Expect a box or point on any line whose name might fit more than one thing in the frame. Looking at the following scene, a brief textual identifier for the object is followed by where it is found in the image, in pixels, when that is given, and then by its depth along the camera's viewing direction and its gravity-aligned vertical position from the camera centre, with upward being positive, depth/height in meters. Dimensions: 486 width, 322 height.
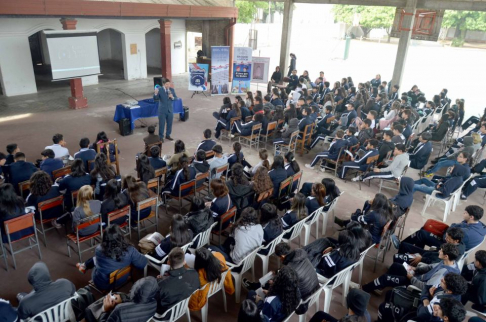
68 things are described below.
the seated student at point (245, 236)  4.56 -2.44
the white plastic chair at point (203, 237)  4.85 -2.69
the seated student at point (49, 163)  6.39 -2.37
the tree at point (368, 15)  34.75 +1.95
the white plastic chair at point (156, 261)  4.38 -2.69
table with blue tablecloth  10.41 -2.37
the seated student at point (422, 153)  8.05 -2.42
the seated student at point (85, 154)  6.86 -2.34
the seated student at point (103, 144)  7.39 -2.33
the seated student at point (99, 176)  5.99 -2.38
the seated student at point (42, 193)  5.29 -2.42
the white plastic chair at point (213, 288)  4.05 -2.79
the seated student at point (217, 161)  6.86 -2.40
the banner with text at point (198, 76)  14.49 -1.84
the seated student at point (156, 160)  6.53 -2.32
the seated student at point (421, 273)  4.05 -2.70
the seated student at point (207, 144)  7.68 -2.32
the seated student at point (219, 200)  5.30 -2.38
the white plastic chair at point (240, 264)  4.46 -2.80
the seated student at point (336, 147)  8.18 -2.40
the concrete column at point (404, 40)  12.91 -0.08
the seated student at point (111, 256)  3.93 -2.42
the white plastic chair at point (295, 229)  5.15 -2.68
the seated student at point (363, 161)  7.75 -2.57
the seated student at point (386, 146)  8.08 -2.27
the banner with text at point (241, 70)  15.05 -1.59
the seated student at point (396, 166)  7.28 -2.44
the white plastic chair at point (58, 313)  3.47 -2.68
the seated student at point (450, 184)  6.51 -2.46
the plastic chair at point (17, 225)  4.61 -2.51
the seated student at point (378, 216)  5.14 -2.40
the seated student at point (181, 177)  6.21 -2.44
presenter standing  9.73 -1.96
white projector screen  11.26 -0.95
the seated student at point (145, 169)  6.16 -2.31
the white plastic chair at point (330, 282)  4.26 -2.79
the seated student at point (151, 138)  8.22 -2.44
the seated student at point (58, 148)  7.12 -2.35
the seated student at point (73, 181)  5.71 -2.36
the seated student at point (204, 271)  3.83 -2.42
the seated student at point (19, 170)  6.04 -2.37
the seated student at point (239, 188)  5.78 -2.39
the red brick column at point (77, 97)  12.38 -2.43
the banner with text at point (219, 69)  14.76 -1.56
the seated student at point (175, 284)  3.61 -2.43
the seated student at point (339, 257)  4.33 -2.55
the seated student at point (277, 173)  6.38 -2.34
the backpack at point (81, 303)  3.84 -2.84
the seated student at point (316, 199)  5.55 -2.39
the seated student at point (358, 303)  3.28 -2.29
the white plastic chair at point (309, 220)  5.55 -2.72
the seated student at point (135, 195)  5.50 -2.45
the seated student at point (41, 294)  3.41 -2.47
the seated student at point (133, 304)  3.24 -2.43
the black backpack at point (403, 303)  3.98 -2.79
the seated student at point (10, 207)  4.78 -2.39
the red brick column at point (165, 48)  14.16 -0.81
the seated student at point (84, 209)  4.98 -2.43
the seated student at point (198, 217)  4.83 -2.39
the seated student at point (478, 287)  4.02 -2.60
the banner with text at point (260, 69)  15.79 -1.58
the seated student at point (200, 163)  6.52 -2.30
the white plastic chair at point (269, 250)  4.82 -2.78
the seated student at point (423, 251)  4.46 -2.73
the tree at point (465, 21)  33.22 +1.75
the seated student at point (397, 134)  8.26 -2.09
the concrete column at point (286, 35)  16.44 -0.13
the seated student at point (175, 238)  4.43 -2.44
